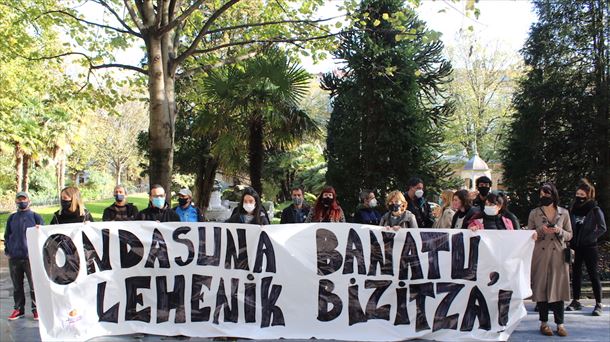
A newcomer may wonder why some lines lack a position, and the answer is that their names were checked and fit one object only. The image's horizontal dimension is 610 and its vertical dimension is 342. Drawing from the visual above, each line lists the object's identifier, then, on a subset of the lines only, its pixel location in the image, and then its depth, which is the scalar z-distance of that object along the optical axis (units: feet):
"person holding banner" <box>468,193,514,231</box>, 19.88
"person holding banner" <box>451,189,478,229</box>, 21.76
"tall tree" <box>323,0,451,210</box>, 39.91
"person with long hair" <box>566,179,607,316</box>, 21.57
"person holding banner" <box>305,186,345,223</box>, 22.91
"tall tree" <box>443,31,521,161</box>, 123.95
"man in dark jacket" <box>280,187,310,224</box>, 24.45
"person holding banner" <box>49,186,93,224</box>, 20.76
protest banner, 18.58
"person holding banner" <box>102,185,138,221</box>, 21.85
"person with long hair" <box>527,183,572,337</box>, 19.02
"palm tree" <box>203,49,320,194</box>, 44.01
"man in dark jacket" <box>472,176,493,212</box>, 23.24
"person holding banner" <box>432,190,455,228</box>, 23.99
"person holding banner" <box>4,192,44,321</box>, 21.12
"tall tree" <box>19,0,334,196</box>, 29.76
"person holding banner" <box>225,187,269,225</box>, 20.77
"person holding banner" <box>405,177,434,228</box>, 25.16
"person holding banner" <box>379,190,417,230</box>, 20.53
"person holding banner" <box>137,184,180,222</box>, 21.50
